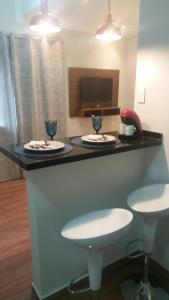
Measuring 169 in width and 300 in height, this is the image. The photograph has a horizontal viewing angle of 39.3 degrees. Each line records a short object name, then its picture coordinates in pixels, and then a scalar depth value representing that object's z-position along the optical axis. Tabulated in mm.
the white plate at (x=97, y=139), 1543
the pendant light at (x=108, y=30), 2078
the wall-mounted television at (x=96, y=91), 4133
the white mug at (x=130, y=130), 1690
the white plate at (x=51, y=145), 1332
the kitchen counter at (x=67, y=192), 1347
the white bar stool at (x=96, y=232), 1064
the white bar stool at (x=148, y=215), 1327
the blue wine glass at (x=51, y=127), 1521
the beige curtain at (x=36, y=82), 3408
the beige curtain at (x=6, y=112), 3268
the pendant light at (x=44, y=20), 1901
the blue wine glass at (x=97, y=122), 1707
